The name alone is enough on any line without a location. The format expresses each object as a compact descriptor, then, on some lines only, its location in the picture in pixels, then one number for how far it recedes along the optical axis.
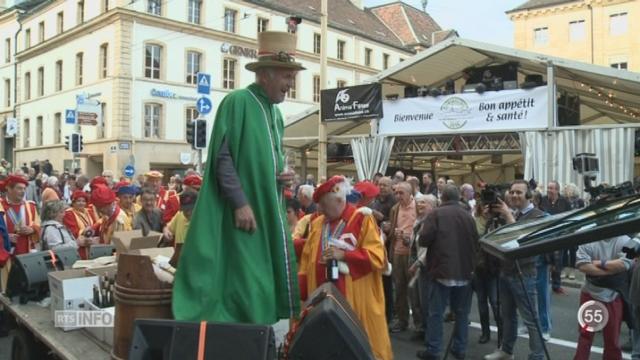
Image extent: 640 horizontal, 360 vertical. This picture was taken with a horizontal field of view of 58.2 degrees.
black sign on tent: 15.19
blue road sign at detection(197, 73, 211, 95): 12.03
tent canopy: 12.89
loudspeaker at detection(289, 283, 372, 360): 2.80
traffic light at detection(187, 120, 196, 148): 12.06
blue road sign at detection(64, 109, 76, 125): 19.55
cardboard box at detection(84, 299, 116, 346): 3.55
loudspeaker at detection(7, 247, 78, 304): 4.70
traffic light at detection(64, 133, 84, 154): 18.55
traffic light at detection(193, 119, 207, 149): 11.86
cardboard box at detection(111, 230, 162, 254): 4.93
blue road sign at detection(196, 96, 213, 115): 12.13
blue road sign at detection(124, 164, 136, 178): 23.88
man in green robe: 2.87
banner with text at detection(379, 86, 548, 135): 12.95
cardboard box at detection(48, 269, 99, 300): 3.98
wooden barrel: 3.09
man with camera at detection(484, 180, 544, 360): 5.60
